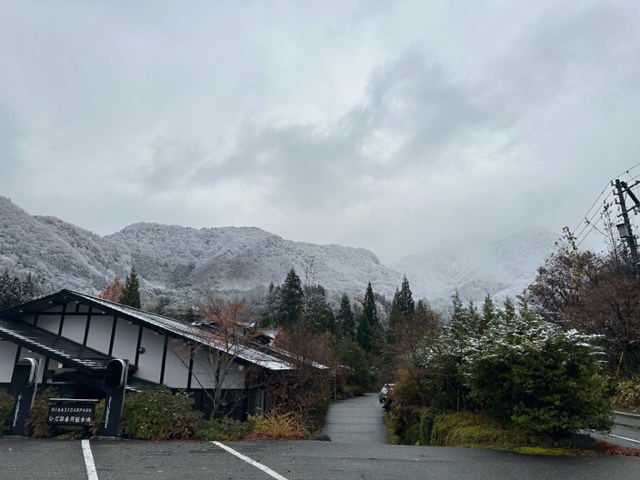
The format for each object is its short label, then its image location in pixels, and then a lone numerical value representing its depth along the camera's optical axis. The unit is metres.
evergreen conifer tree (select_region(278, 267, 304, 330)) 47.62
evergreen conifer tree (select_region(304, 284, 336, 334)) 50.17
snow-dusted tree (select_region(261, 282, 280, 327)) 47.31
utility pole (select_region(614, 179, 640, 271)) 22.48
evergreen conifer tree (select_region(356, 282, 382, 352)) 56.04
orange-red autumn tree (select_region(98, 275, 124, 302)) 56.25
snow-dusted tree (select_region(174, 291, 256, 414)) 13.03
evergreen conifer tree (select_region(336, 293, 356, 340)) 60.44
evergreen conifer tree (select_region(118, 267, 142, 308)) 47.78
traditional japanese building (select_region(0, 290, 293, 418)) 13.36
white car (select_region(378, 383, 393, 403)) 28.71
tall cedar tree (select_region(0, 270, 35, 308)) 45.66
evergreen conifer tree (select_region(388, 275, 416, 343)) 61.91
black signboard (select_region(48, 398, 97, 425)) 9.52
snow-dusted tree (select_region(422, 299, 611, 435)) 8.37
